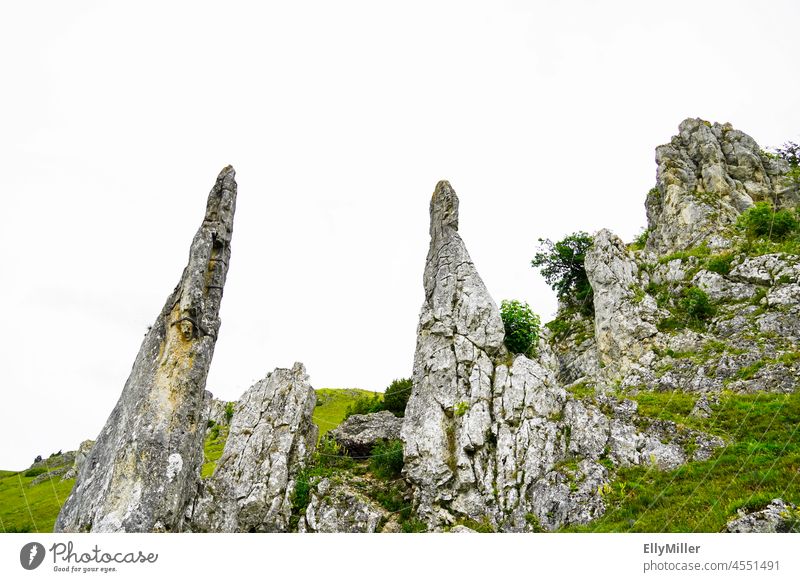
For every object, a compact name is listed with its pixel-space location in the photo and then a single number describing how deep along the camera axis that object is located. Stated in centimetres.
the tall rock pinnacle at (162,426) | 1747
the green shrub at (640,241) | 6456
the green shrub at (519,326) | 2962
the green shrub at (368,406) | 3631
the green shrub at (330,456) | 2717
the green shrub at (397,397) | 3556
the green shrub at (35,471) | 6284
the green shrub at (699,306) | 3522
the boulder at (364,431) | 2920
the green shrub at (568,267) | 4965
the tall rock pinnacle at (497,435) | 2083
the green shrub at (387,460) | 2639
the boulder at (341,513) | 2278
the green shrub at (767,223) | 3916
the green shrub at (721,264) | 3759
